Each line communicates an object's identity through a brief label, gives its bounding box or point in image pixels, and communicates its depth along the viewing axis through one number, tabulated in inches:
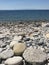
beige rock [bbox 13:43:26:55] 75.4
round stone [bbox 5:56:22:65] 66.6
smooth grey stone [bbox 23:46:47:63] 67.7
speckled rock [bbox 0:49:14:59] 73.9
